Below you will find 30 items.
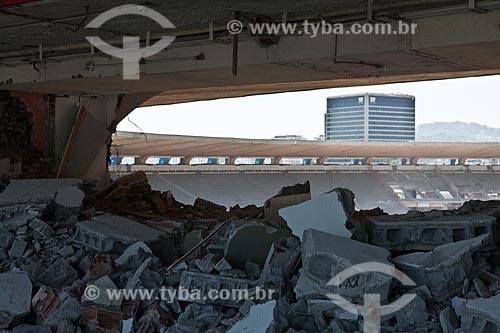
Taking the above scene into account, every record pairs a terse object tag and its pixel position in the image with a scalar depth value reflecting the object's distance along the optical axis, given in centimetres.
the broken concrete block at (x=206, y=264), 634
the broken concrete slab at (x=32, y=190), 975
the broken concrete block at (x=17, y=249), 795
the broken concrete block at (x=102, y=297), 622
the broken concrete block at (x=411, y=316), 489
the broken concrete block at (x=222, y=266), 630
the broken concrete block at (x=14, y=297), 629
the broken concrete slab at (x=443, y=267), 532
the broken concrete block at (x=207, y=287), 587
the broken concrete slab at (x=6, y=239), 820
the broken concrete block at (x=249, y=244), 661
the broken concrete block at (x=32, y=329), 605
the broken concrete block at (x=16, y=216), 859
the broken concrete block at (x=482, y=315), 433
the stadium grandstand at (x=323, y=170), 3431
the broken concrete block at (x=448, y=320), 471
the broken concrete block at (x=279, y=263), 585
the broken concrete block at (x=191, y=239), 806
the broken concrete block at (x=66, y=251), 764
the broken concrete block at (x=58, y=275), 698
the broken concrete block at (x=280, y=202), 826
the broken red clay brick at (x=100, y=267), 689
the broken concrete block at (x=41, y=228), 837
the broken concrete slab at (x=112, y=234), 762
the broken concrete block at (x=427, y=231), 621
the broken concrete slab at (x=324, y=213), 629
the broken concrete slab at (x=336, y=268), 504
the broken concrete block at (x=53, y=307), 625
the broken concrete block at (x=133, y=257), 703
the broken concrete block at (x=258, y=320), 496
